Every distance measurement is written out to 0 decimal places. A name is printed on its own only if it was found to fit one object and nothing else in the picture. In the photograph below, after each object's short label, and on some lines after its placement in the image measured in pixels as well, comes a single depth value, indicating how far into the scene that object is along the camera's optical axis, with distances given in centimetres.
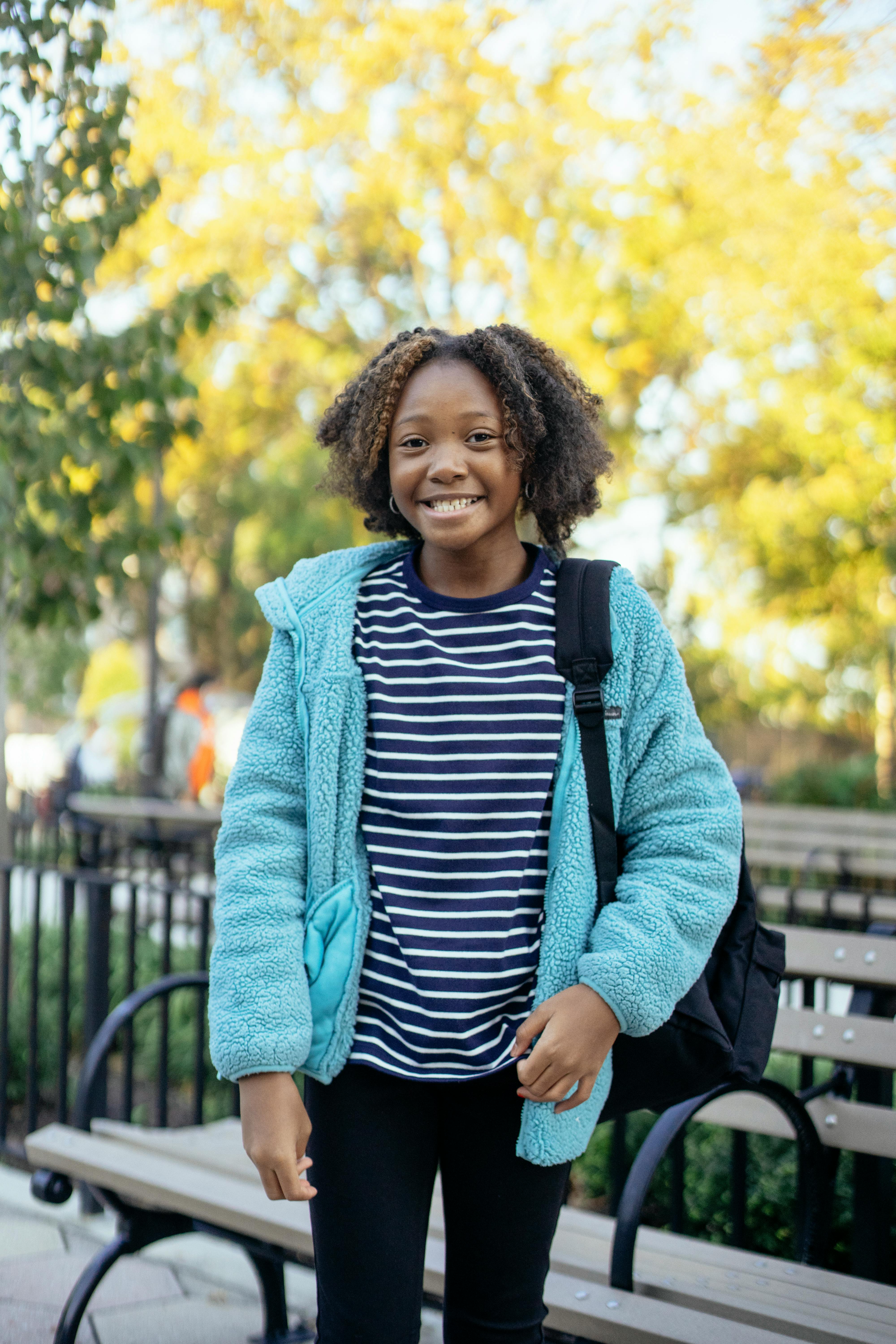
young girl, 154
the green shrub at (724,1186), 303
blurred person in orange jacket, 1089
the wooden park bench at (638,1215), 203
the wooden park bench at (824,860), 452
